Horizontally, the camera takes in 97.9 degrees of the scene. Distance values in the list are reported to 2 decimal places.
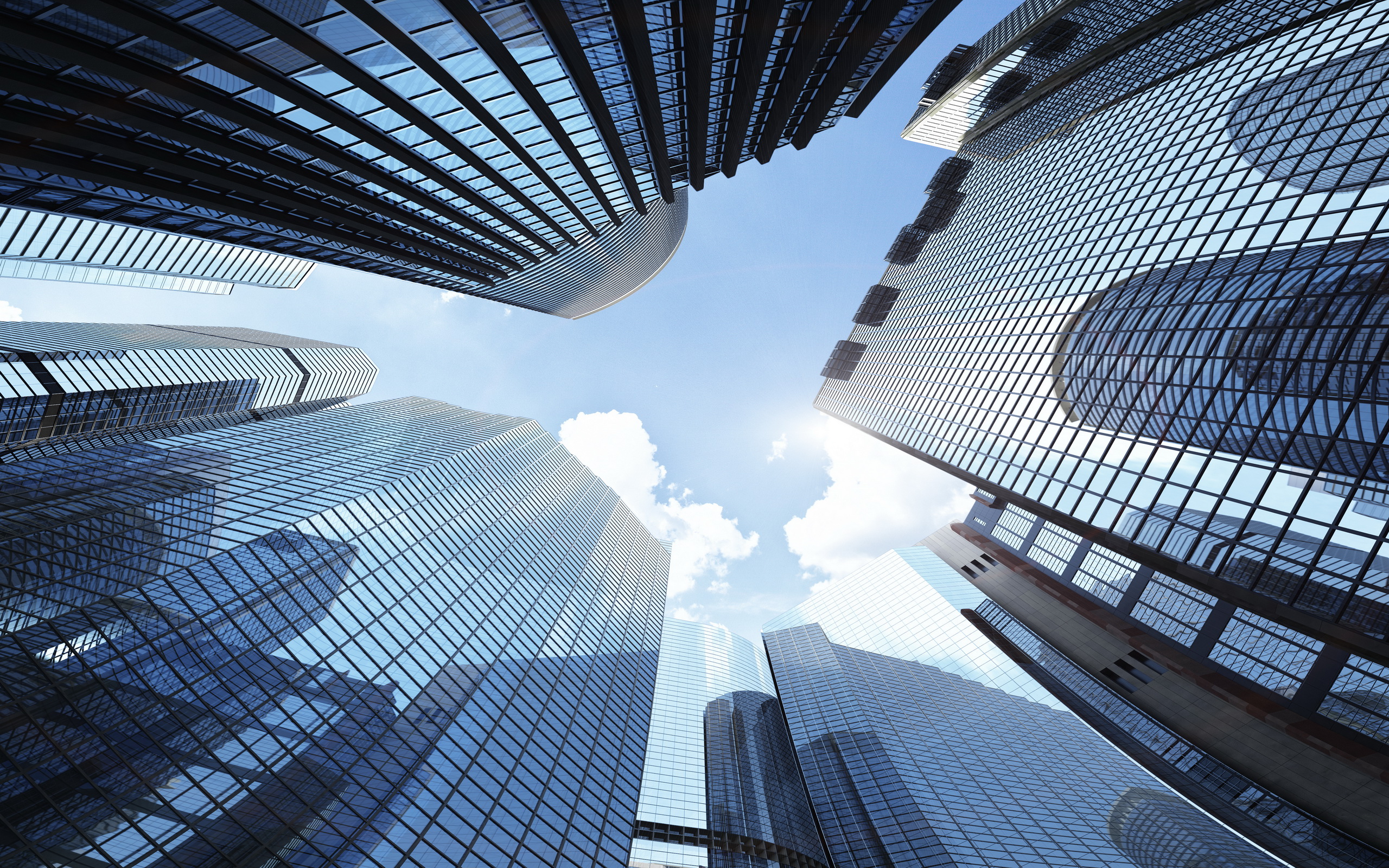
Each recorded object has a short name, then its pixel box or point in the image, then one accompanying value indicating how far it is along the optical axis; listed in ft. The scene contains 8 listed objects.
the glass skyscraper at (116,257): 210.38
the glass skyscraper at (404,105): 49.96
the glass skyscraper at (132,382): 204.85
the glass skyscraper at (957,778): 200.95
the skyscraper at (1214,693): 116.26
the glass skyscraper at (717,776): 236.43
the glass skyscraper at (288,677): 65.87
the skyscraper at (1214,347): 74.33
